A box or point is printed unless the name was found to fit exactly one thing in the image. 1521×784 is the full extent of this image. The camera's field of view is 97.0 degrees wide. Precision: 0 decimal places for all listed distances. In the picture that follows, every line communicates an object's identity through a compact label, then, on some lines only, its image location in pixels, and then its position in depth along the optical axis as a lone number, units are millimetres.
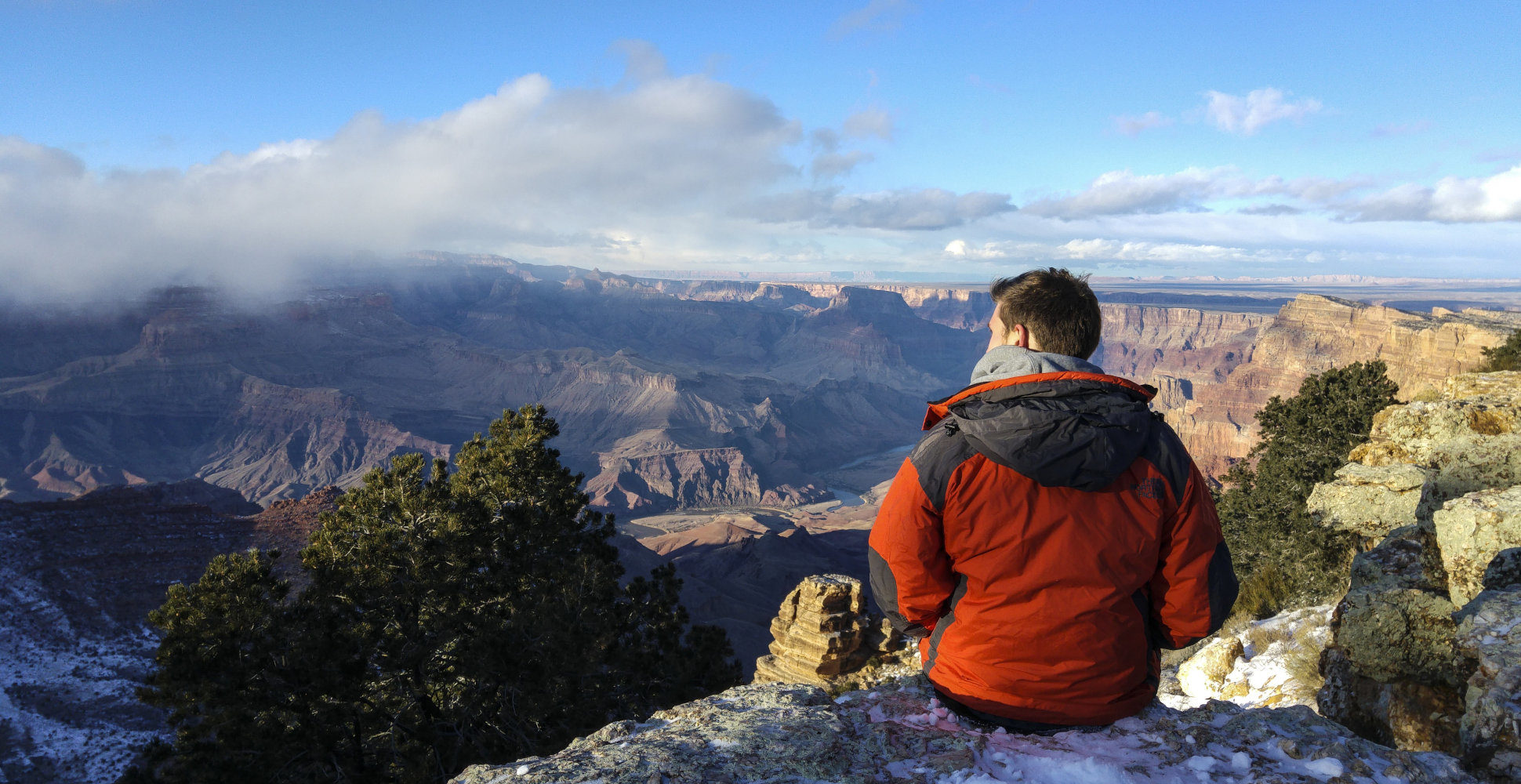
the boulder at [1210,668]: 7341
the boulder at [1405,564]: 5625
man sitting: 2760
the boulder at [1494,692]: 3145
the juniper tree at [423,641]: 10578
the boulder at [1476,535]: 5078
